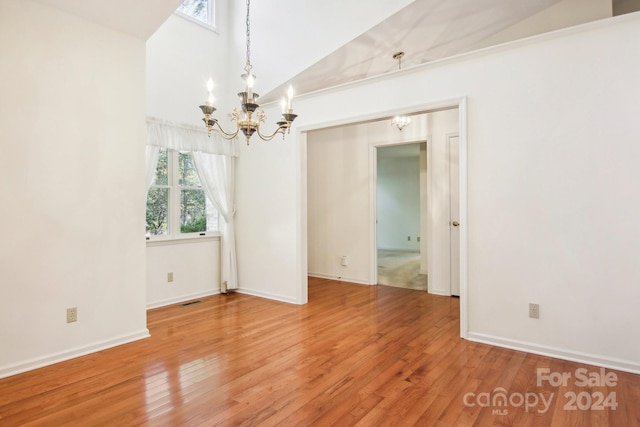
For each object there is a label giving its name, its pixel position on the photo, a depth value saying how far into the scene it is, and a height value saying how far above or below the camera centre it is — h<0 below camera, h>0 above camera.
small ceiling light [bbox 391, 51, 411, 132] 4.71 +1.33
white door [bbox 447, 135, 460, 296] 4.96 +0.02
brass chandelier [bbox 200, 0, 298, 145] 2.50 +0.78
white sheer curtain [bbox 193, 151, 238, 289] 5.09 +0.23
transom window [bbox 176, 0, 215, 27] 5.02 +3.00
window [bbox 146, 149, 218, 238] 4.70 +0.22
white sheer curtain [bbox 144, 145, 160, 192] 4.38 +0.68
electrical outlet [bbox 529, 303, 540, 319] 3.05 -0.88
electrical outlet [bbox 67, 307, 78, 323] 3.06 -0.86
